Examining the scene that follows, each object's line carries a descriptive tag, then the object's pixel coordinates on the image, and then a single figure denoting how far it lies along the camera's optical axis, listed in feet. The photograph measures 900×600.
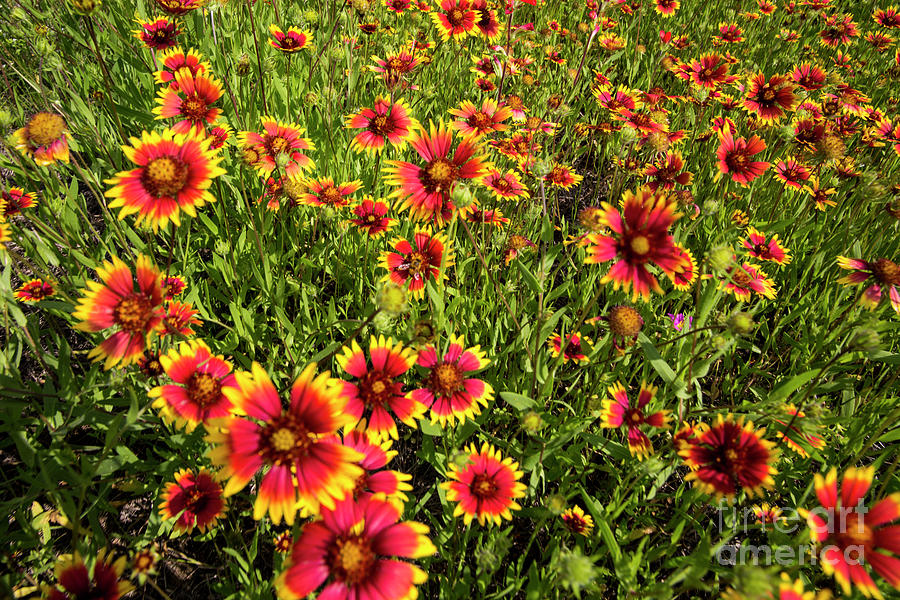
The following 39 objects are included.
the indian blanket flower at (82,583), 0.94
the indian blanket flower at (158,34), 1.66
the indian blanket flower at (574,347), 1.44
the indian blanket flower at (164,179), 1.07
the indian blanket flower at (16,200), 1.43
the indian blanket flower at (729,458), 1.05
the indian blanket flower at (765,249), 1.65
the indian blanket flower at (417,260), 1.43
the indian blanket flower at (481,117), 1.67
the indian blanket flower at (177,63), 1.58
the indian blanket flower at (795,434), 1.13
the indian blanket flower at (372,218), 1.55
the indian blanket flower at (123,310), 1.03
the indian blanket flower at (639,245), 1.00
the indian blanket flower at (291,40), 1.71
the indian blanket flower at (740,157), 1.52
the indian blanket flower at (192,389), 1.09
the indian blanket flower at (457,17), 1.86
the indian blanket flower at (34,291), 1.37
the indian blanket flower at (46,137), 1.24
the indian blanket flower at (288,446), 0.88
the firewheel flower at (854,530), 0.91
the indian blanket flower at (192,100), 1.45
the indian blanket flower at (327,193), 1.50
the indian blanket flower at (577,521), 1.21
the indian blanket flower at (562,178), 1.84
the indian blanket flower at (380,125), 1.58
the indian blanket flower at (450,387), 1.20
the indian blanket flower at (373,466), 1.03
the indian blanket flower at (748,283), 1.44
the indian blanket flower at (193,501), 1.11
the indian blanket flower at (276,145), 1.52
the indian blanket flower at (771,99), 1.69
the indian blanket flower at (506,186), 1.60
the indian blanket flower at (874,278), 1.29
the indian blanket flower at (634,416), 1.22
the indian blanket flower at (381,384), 1.11
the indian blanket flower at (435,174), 1.23
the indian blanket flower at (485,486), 1.10
